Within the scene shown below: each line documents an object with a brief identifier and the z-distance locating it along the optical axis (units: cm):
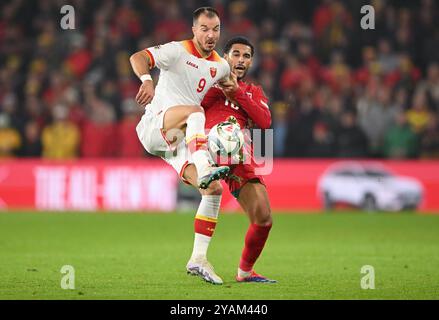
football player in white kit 1717
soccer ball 1747
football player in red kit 1775
